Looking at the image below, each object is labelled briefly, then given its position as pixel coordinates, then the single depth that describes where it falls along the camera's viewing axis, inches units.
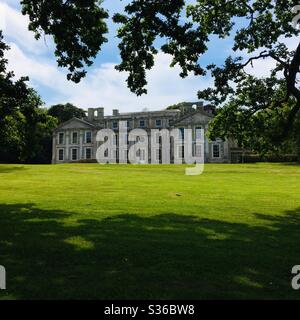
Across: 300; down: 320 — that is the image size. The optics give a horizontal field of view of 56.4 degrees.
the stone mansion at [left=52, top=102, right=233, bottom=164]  2430.7
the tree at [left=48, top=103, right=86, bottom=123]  2952.1
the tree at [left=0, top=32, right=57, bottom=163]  418.9
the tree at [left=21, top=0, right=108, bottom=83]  422.4
